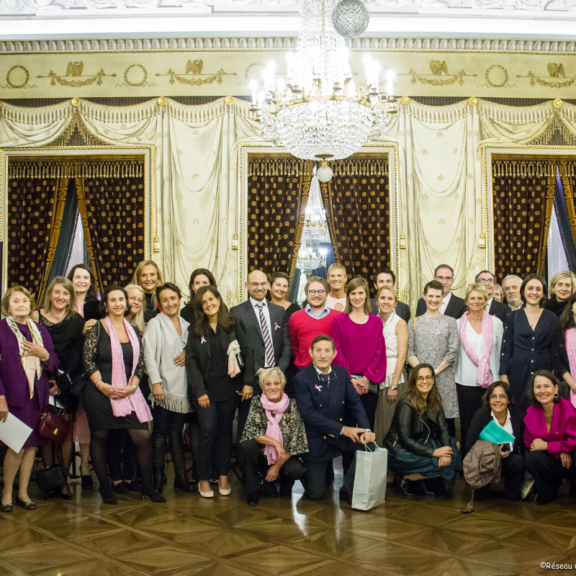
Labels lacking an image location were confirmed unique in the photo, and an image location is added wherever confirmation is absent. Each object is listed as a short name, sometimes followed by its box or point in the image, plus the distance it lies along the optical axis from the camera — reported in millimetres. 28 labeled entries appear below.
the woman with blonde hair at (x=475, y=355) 4742
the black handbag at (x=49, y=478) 4141
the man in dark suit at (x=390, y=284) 5172
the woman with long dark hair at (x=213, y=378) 4309
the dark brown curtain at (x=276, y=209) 7145
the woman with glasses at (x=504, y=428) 4188
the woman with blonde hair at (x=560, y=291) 4855
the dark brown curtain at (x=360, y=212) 7172
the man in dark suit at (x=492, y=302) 5281
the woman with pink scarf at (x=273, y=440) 4168
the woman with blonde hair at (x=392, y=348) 4719
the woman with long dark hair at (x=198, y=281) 4719
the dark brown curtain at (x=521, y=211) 7211
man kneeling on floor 4191
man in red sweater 4664
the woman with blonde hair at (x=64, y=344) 4355
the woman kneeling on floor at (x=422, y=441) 4199
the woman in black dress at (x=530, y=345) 4625
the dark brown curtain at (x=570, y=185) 7258
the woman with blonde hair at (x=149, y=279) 4977
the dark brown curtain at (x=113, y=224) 7141
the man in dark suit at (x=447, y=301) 5312
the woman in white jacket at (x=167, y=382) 4395
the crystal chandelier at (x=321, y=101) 4691
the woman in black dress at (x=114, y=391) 4145
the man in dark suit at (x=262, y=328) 4660
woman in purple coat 3982
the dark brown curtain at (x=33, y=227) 7160
